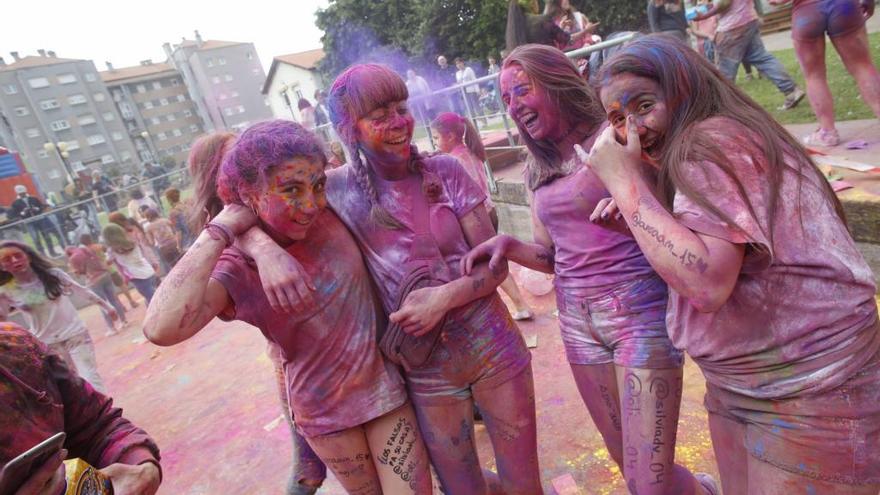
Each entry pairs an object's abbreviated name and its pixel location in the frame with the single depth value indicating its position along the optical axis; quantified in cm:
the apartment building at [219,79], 7556
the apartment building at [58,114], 5834
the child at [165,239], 945
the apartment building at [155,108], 6881
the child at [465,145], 498
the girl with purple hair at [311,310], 166
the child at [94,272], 892
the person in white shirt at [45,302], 482
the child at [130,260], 853
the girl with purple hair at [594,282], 185
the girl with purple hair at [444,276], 193
